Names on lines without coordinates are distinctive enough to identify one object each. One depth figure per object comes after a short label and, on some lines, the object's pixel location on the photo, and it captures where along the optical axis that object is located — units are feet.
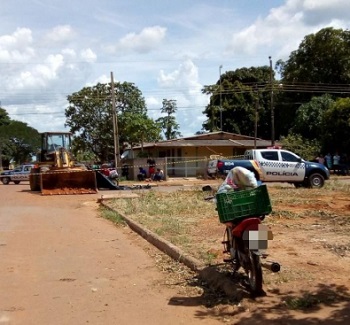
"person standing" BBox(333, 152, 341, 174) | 121.49
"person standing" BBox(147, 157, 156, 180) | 124.36
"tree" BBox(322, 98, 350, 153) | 126.00
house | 134.72
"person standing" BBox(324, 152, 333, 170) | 124.10
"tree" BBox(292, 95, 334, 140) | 152.05
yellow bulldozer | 80.07
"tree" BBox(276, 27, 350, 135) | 164.96
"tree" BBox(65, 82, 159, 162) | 179.42
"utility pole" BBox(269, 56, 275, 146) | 133.80
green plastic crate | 19.65
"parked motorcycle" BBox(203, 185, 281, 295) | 18.83
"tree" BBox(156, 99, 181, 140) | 190.49
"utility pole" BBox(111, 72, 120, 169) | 122.73
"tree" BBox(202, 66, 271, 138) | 183.21
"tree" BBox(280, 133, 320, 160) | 134.92
